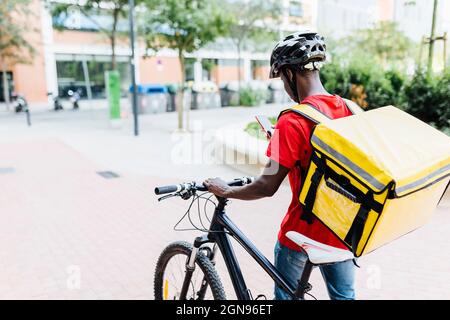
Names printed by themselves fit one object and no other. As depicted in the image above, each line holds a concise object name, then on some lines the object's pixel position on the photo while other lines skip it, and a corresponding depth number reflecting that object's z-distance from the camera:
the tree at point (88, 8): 16.64
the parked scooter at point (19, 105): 21.42
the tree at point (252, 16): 23.72
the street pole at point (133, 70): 12.26
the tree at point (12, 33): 21.17
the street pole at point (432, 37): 8.30
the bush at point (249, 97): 22.86
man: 1.89
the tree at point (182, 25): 12.48
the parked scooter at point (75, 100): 24.23
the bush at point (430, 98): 7.77
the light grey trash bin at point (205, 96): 21.81
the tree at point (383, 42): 24.69
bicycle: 1.97
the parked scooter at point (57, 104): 23.78
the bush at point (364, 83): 8.98
